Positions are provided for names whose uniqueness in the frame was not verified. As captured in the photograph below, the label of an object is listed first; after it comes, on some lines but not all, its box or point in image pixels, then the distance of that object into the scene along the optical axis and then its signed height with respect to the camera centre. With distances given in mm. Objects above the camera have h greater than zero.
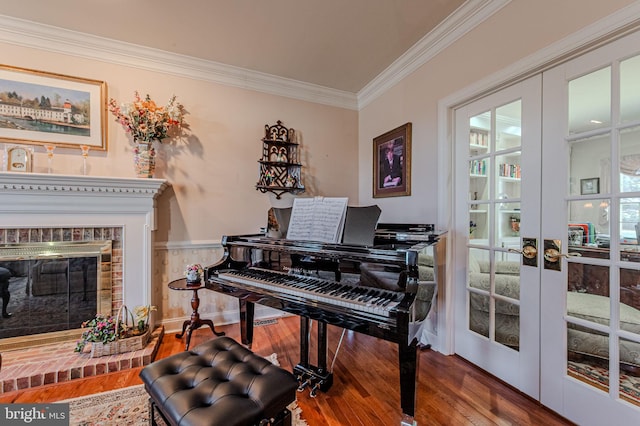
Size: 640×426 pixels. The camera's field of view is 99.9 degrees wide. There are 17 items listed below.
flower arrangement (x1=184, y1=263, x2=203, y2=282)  2533 -588
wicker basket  2146 -1104
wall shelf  3191 +576
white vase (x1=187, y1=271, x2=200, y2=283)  2529 -620
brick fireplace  2156 -46
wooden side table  2426 -995
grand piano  1346 -468
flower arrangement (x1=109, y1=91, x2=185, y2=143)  2516 +882
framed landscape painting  2305 +913
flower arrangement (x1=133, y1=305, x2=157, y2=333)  2410 -963
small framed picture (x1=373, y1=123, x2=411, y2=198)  2738 +539
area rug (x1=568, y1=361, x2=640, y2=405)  1368 -906
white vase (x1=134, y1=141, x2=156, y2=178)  2551 +490
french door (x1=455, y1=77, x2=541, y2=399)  1767 -128
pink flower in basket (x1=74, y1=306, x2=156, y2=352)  2193 -999
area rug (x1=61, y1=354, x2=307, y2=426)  1556 -1221
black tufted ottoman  1024 -769
